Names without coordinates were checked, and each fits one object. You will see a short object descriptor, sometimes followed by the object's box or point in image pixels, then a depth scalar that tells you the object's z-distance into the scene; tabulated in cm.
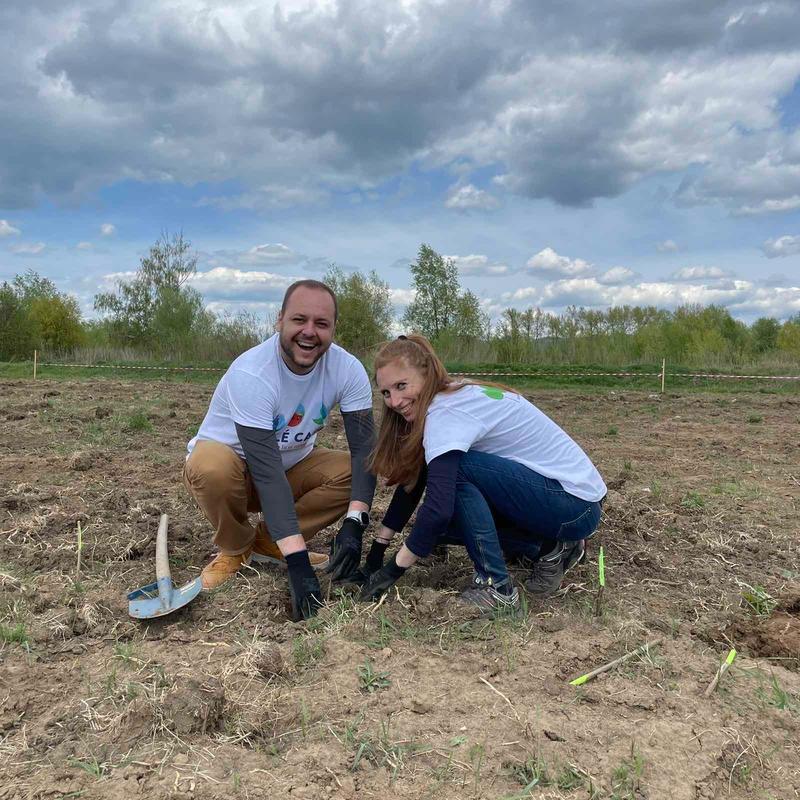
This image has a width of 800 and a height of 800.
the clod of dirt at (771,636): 285
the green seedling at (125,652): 275
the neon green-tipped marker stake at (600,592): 308
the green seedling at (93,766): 204
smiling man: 324
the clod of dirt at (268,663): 260
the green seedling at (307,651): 267
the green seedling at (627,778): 199
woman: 293
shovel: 311
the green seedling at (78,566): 363
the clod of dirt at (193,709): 226
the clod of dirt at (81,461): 605
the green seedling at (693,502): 505
